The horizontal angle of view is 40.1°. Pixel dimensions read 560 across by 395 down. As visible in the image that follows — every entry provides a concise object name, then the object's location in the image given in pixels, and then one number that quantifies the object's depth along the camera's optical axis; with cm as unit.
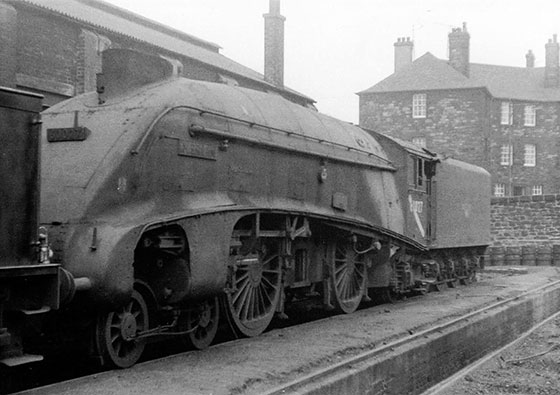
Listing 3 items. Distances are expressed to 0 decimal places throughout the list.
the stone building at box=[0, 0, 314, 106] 1775
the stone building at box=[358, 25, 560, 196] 4312
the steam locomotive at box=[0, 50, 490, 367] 642
